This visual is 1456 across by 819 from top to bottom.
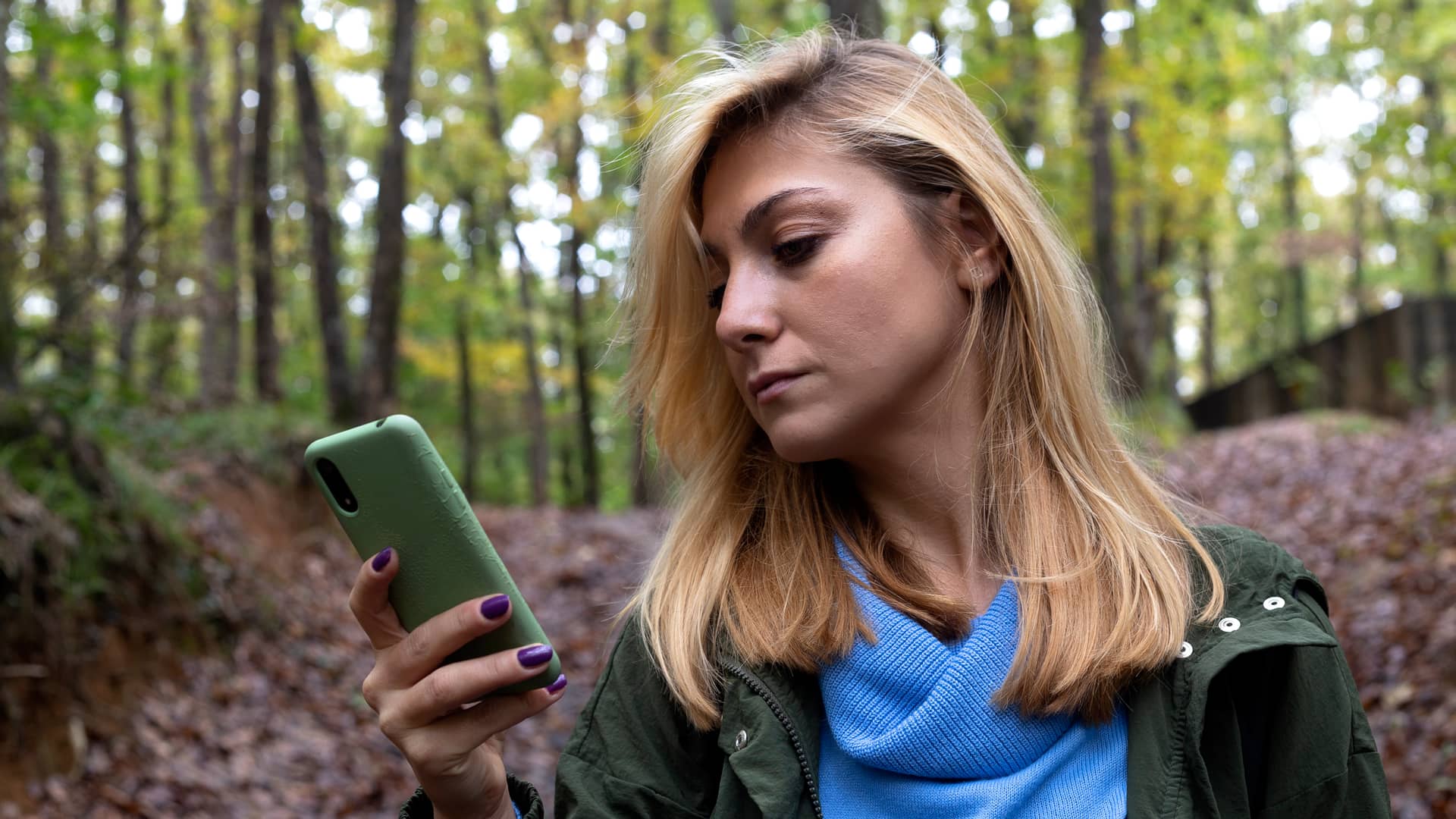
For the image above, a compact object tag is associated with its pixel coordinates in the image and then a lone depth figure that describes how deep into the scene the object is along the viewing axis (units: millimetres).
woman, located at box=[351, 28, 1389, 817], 1792
